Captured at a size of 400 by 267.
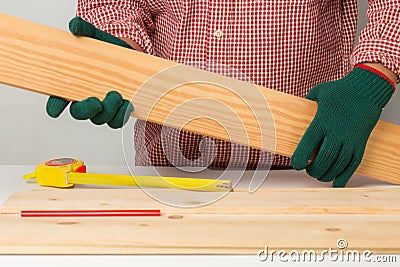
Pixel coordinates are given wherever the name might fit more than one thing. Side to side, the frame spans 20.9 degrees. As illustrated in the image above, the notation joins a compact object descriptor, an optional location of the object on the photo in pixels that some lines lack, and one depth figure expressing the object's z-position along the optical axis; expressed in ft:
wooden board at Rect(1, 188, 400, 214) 4.93
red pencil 4.83
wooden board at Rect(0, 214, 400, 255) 4.53
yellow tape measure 5.28
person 5.34
